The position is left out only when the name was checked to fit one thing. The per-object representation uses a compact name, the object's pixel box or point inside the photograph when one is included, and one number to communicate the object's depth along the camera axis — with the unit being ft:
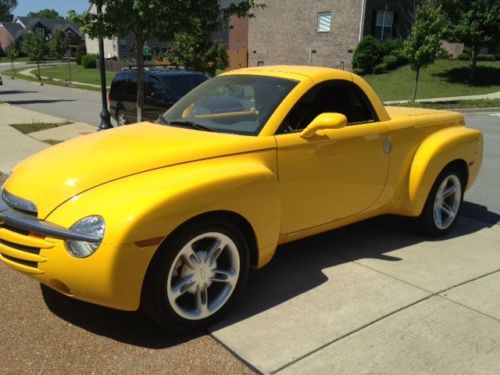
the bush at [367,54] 100.17
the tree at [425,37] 66.33
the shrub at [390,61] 98.22
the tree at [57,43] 207.82
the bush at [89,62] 208.33
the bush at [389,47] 100.83
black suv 40.09
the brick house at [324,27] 106.83
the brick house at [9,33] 365.65
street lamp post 36.81
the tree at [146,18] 27.20
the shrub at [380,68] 98.17
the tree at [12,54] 191.60
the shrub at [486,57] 104.12
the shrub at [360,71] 101.35
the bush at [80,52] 235.40
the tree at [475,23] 83.25
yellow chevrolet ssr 9.84
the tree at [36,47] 156.25
